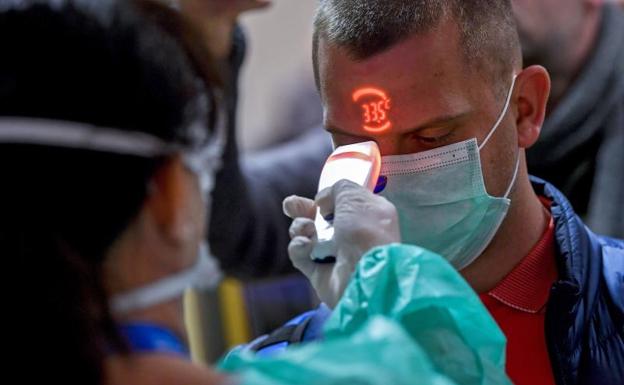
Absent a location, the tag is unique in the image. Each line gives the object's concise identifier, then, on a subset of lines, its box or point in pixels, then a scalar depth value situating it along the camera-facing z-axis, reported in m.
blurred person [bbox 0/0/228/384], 2.54
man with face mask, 4.28
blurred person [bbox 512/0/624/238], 6.97
